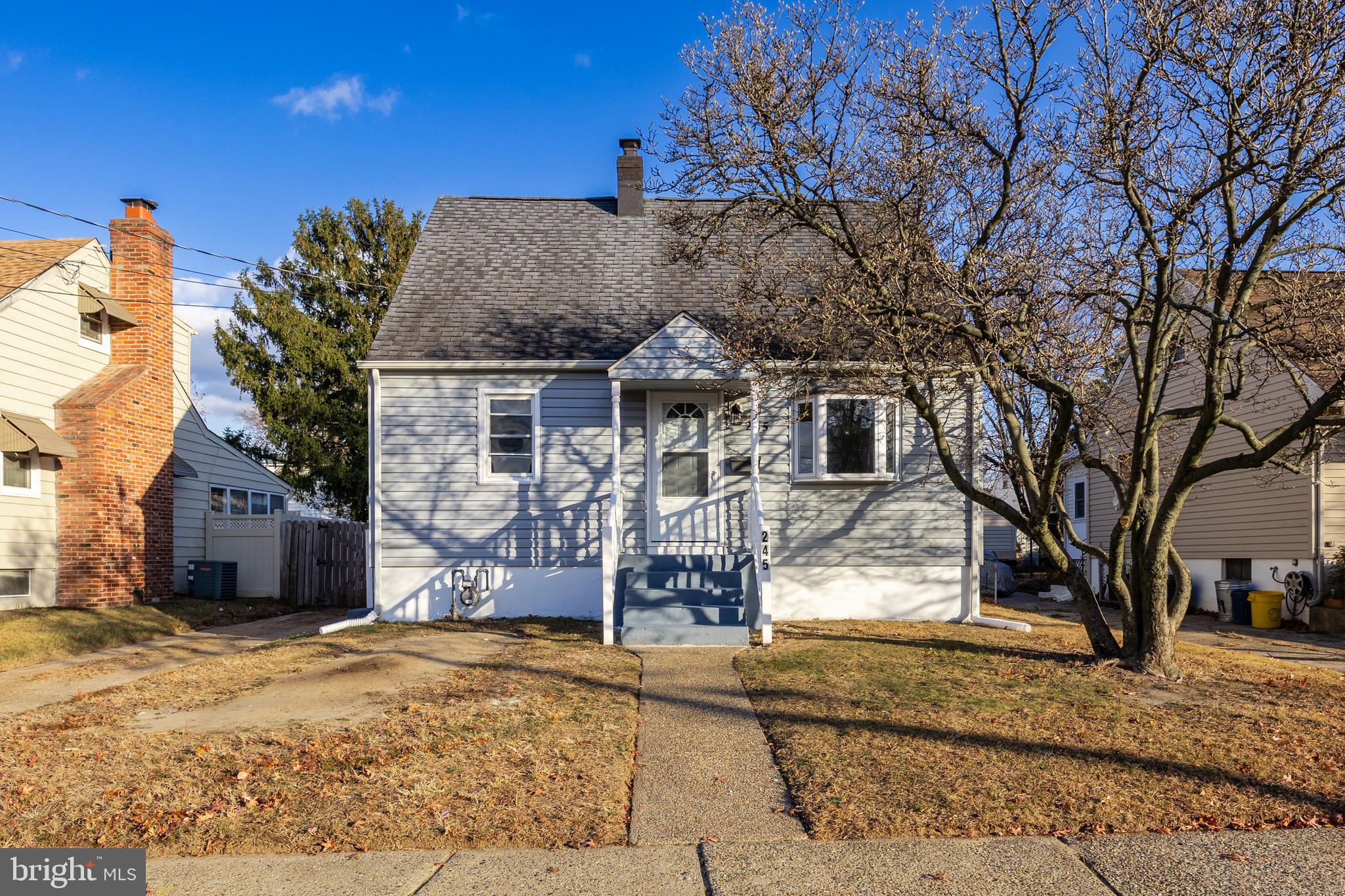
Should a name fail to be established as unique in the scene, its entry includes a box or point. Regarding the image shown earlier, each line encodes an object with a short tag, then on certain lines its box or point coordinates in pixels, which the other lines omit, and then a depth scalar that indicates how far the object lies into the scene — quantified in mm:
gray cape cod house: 12859
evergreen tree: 23562
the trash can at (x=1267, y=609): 15383
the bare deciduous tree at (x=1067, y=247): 7312
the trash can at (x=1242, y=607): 16109
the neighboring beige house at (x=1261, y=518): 15273
